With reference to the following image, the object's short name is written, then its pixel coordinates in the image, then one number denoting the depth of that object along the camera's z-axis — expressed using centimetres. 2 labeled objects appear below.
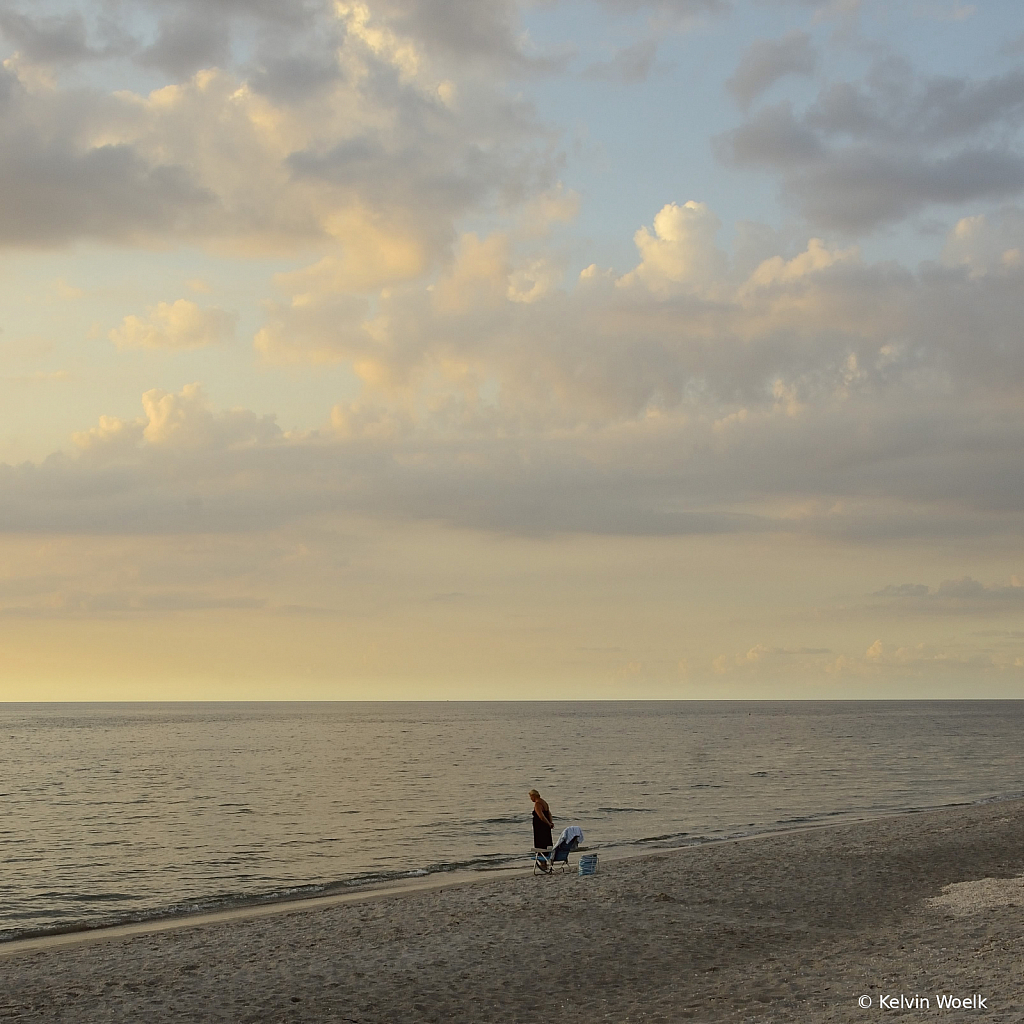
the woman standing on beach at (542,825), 2888
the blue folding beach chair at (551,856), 2862
